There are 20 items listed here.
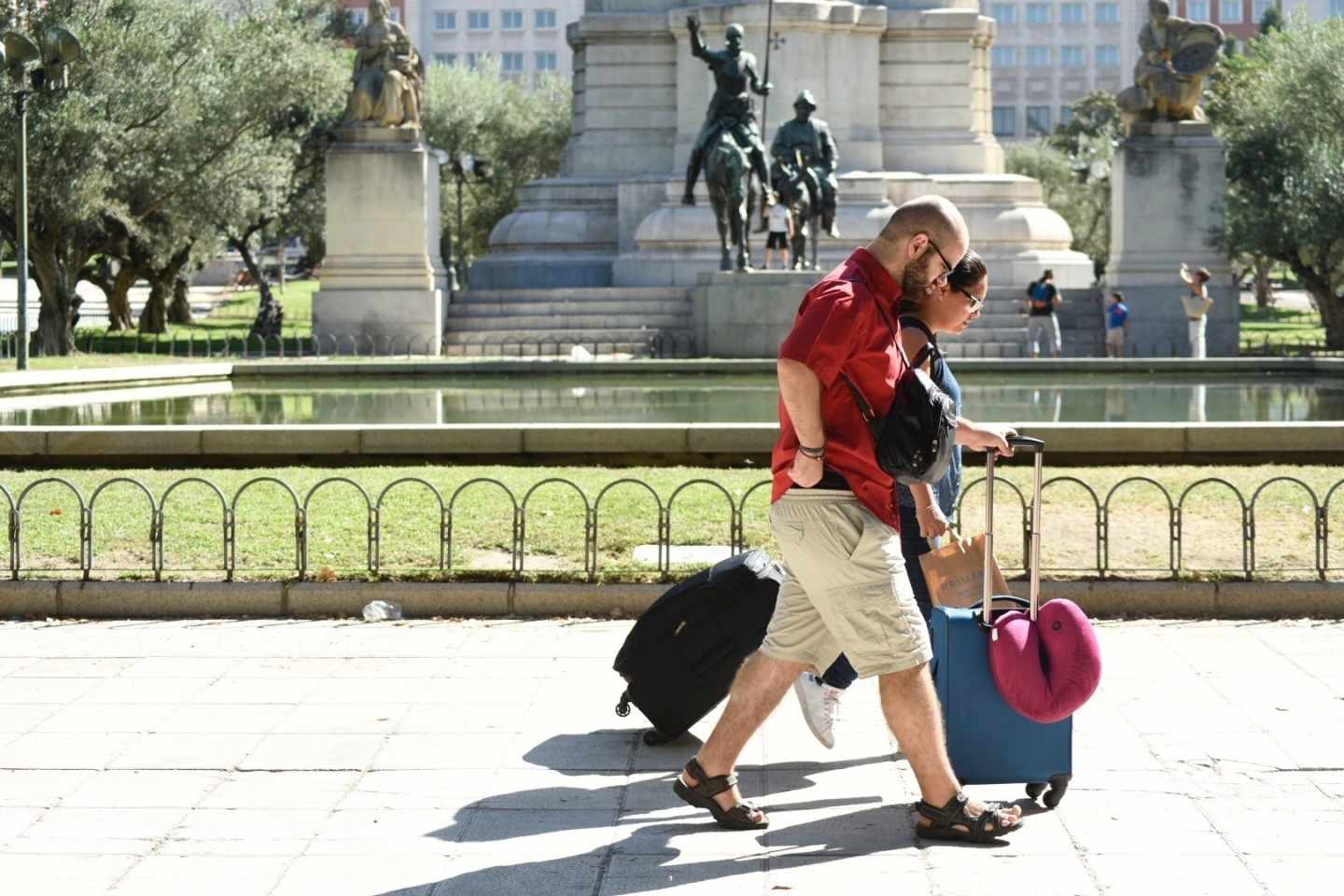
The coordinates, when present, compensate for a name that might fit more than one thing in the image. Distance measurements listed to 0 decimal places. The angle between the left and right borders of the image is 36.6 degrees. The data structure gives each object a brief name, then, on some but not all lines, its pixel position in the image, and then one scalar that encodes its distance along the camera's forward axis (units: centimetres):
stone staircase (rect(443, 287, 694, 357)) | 3094
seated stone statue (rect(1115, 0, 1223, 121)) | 3441
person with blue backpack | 3041
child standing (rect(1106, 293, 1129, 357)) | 3092
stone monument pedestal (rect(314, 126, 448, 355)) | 3369
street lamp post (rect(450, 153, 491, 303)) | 4416
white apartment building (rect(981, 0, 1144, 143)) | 11525
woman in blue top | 621
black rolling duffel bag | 698
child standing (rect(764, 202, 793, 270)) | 3189
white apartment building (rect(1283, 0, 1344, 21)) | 11012
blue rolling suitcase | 619
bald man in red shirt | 564
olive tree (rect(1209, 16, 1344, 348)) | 3472
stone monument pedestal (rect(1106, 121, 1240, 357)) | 3478
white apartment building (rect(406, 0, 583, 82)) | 11612
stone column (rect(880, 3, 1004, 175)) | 3841
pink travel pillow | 597
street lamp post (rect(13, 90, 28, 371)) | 2367
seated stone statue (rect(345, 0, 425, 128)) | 3341
